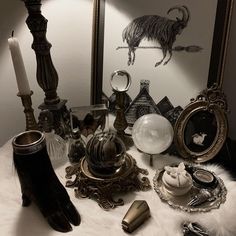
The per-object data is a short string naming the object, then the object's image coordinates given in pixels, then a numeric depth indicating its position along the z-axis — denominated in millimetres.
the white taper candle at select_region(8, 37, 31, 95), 736
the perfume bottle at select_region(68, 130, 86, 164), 814
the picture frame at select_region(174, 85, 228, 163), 754
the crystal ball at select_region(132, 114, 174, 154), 766
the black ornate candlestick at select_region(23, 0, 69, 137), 775
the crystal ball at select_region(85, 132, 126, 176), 692
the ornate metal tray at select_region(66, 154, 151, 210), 692
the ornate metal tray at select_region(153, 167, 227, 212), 663
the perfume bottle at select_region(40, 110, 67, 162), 823
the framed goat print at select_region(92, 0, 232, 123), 767
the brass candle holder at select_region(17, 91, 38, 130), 799
